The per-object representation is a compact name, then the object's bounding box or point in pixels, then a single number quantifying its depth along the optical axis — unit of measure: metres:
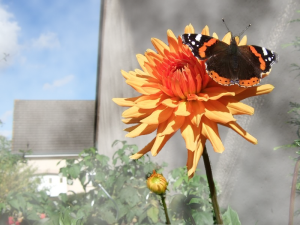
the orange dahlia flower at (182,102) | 0.40
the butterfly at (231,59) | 0.41
